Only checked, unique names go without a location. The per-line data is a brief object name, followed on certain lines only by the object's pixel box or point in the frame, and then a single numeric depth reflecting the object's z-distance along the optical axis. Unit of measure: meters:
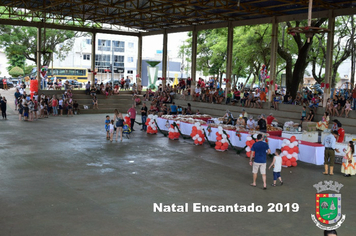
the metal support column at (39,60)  30.26
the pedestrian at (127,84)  36.78
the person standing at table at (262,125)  15.60
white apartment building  66.88
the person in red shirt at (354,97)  19.55
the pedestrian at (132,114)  19.01
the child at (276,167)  9.74
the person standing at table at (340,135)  13.56
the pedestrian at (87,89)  31.75
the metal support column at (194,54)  30.23
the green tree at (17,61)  56.42
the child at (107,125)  16.43
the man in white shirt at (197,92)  28.26
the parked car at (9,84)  43.31
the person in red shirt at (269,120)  18.48
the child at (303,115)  19.77
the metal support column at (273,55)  23.78
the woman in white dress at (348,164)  11.31
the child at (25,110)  22.92
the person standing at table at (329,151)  11.54
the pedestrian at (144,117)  20.22
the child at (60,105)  26.86
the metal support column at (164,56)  33.40
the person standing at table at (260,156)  9.60
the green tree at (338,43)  28.94
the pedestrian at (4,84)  41.50
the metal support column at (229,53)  26.83
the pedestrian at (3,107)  23.30
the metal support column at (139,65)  35.75
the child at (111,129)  16.18
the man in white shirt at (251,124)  16.69
